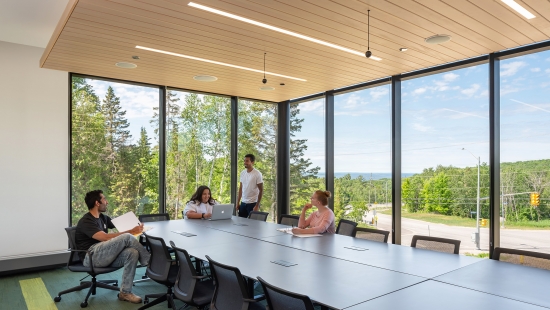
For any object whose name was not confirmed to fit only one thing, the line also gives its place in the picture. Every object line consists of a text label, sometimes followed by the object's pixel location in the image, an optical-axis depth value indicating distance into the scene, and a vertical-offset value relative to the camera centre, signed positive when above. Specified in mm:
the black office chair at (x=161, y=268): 3764 -1163
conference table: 2283 -880
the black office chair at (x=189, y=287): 3256 -1185
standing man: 7328 -594
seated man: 4383 -1061
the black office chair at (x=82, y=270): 4356 -1331
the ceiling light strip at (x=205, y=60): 4938 +1433
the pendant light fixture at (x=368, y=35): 3795 +1434
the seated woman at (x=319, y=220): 4582 -797
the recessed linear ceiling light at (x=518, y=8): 3467 +1462
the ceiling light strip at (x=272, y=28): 3628 +1444
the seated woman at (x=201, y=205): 6059 -782
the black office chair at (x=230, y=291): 2682 -1007
